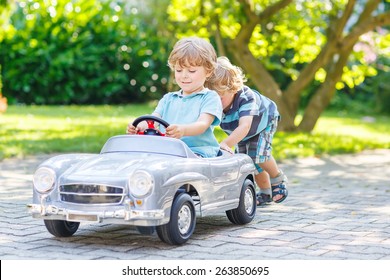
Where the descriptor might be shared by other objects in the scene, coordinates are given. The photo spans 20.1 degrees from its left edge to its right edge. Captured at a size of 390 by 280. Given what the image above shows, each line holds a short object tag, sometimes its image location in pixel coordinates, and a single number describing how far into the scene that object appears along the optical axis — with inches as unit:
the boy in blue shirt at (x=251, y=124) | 328.7
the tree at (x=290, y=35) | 713.6
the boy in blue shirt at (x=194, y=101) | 294.3
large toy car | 248.5
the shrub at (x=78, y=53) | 1127.3
